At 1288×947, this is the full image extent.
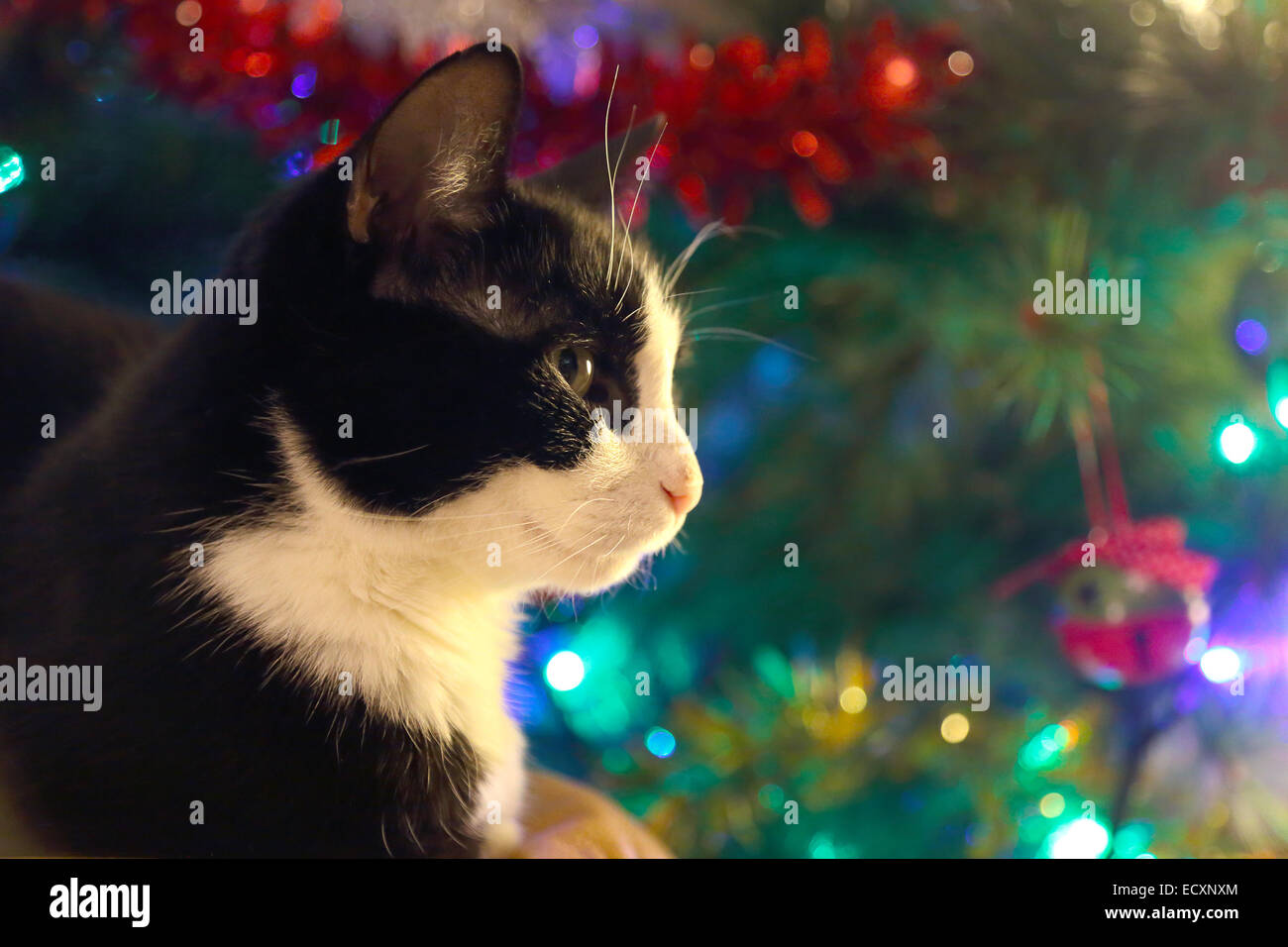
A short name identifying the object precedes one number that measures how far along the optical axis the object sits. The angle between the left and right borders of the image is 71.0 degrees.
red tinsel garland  0.72
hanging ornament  0.78
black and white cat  0.57
